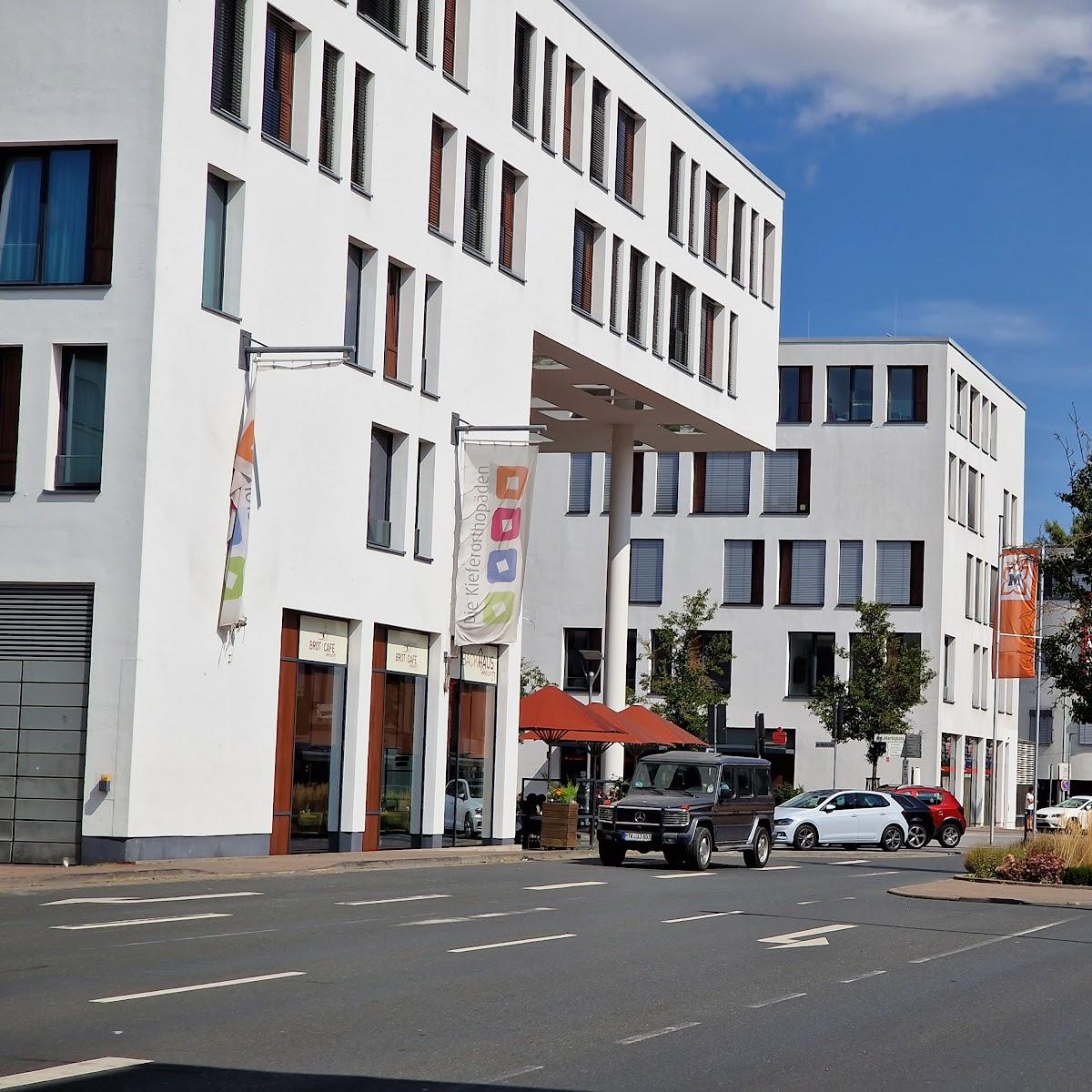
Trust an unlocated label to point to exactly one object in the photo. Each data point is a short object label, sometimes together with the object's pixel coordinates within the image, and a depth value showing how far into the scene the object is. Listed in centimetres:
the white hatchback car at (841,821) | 4506
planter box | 3672
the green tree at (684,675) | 6638
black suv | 3084
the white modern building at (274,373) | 2630
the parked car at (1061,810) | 6322
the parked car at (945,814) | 4925
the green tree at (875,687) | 6744
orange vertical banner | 4522
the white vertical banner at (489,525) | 3547
